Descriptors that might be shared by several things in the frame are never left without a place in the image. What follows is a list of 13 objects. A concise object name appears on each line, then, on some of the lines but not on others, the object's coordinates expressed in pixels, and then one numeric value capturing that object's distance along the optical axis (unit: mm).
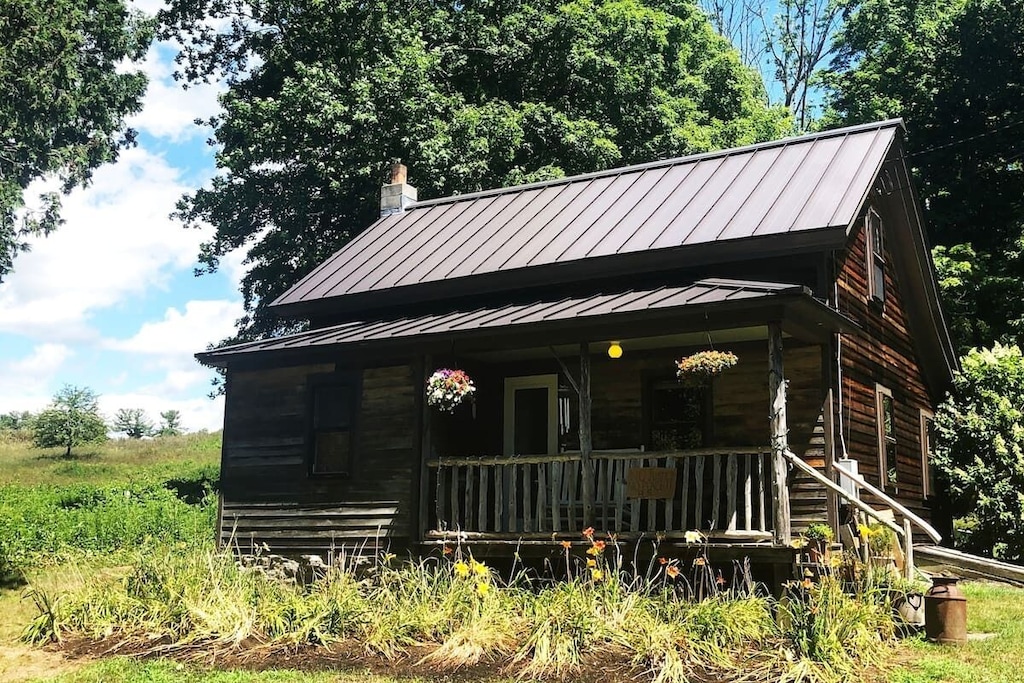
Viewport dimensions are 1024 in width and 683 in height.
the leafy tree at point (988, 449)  16469
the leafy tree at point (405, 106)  24391
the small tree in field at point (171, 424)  45000
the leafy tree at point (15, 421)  46928
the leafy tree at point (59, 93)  24797
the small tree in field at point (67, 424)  36906
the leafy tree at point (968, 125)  26328
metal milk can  9273
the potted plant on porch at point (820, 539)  10086
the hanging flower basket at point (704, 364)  10734
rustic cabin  11734
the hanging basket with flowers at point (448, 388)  12625
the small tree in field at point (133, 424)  44188
